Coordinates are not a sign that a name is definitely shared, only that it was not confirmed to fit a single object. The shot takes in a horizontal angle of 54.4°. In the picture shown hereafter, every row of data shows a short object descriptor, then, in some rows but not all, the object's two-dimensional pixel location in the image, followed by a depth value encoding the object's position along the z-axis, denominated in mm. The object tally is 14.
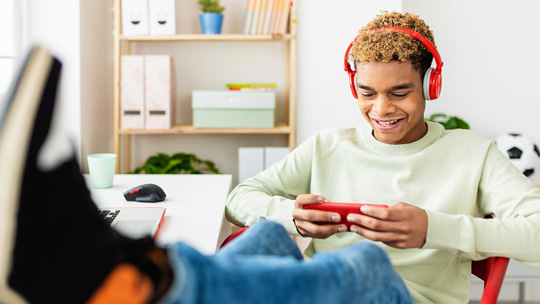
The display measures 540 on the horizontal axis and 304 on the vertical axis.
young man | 1006
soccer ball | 2420
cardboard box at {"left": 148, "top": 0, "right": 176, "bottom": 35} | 2486
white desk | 986
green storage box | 2506
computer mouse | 1265
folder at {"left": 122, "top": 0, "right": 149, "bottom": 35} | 2477
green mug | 1412
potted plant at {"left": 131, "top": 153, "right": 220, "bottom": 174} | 2582
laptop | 1006
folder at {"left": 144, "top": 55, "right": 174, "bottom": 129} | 2494
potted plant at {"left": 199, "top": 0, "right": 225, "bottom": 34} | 2539
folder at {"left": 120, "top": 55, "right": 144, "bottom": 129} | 2498
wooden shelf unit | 2488
